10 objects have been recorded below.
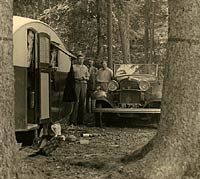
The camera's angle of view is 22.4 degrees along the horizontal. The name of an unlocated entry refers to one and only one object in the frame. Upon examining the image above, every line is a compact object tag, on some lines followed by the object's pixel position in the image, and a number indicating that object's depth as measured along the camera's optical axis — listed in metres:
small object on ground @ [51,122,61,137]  12.10
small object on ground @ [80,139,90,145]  11.54
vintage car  14.78
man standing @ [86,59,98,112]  16.58
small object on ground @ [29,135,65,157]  9.70
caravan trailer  9.76
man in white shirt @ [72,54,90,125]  15.62
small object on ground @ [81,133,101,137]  12.90
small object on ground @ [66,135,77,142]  11.89
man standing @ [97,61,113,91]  15.89
